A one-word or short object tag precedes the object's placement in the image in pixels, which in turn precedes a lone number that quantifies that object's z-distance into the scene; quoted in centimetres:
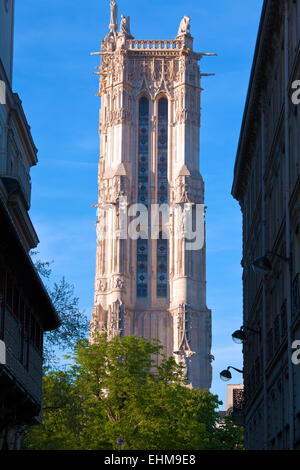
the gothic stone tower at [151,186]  12206
